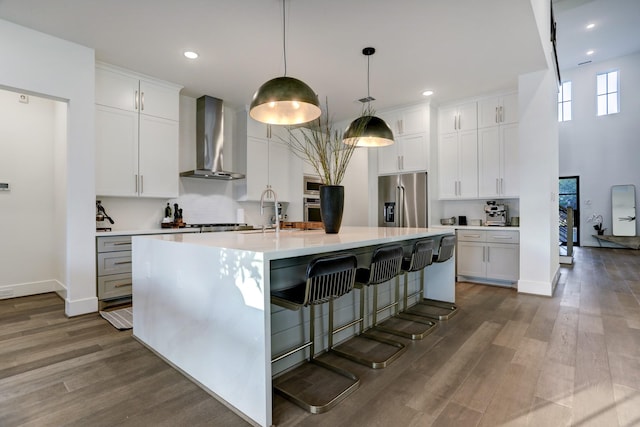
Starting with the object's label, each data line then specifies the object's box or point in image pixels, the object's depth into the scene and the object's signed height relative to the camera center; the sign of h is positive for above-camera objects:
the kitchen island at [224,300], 1.59 -0.52
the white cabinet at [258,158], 5.17 +0.90
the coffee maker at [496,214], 4.73 -0.03
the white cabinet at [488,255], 4.39 -0.60
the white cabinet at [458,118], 4.91 +1.46
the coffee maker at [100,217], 3.86 -0.04
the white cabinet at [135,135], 3.70 +0.95
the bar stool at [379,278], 2.28 -0.48
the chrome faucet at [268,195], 5.40 +0.30
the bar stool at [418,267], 2.72 -0.47
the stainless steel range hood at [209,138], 4.66 +1.09
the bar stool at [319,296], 1.78 -0.48
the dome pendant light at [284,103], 2.17 +0.81
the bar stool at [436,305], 3.17 -1.00
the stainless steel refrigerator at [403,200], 5.08 +0.20
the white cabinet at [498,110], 4.56 +1.46
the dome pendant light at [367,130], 3.12 +0.79
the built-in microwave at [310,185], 5.95 +0.51
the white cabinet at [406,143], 5.08 +1.10
